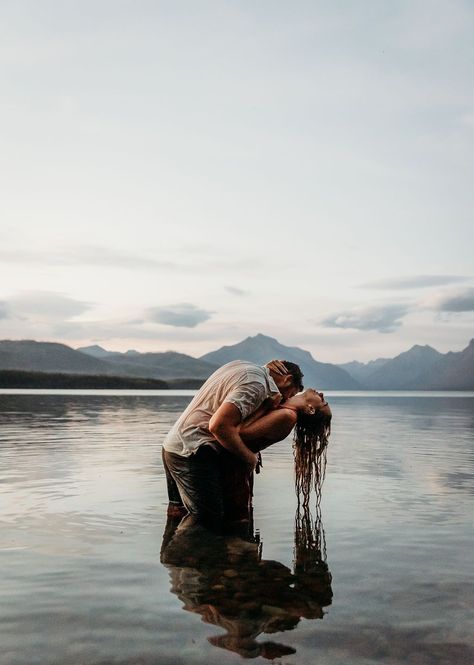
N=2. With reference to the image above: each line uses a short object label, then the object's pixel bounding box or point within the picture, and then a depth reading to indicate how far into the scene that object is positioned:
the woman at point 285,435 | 8.45
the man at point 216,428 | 7.98
